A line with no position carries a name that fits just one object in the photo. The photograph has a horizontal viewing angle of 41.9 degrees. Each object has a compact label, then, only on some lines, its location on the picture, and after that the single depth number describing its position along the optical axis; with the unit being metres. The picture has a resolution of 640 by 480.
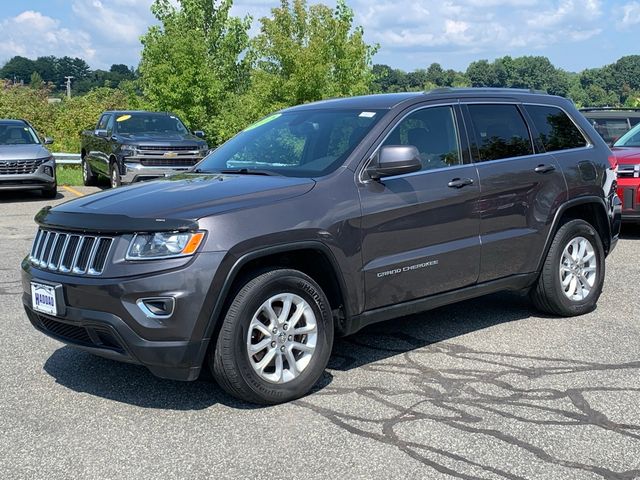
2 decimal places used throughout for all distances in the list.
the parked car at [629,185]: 10.52
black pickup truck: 16.30
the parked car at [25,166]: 16.05
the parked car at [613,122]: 16.28
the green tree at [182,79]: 28.36
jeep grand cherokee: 4.41
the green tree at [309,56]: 29.09
